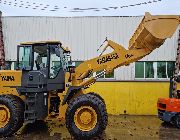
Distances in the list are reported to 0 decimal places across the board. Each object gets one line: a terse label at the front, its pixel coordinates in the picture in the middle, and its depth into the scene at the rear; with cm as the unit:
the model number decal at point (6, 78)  585
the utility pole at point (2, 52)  979
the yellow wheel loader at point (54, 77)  523
